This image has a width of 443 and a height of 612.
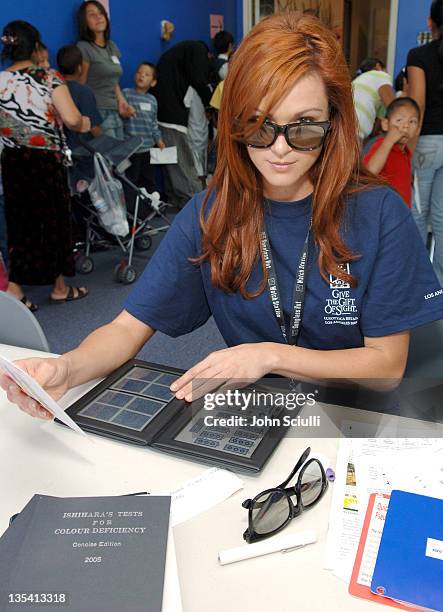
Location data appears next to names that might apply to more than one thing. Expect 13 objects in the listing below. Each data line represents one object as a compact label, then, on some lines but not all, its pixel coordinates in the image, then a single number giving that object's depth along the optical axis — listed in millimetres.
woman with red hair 1123
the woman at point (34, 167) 3049
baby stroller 3865
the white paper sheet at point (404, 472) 911
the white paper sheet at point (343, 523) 800
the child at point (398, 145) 2834
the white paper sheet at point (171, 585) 746
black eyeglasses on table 854
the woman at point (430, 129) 2887
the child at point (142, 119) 5172
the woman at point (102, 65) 4398
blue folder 724
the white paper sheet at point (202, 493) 910
